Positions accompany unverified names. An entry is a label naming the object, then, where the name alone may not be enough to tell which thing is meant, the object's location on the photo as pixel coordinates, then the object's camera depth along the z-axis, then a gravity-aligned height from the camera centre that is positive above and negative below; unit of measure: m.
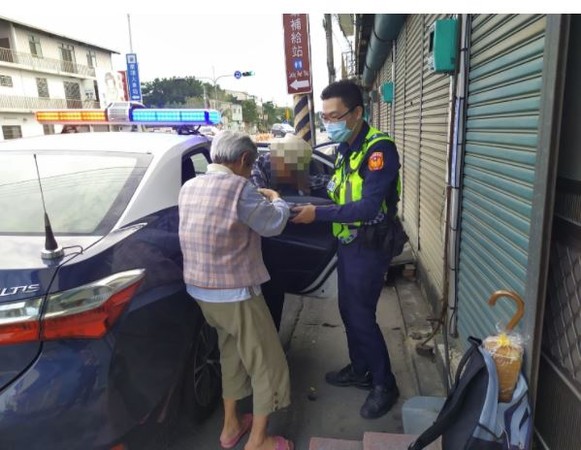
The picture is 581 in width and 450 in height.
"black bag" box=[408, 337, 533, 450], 1.52 -1.01
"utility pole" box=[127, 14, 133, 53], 20.55 +3.68
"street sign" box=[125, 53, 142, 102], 20.73 +2.38
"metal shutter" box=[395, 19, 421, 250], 5.19 -0.05
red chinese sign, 7.27 +1.05
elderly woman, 2.04 -0.65
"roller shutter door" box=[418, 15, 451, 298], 3.66 -0.46
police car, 1.58 -0.66
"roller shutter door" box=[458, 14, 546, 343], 1.92 -0.24
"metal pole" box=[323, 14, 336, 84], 12.84 +2.17
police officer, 2.32 -0.49
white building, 30.03 +4.22
